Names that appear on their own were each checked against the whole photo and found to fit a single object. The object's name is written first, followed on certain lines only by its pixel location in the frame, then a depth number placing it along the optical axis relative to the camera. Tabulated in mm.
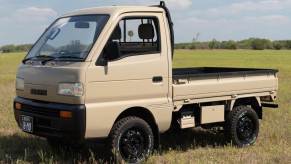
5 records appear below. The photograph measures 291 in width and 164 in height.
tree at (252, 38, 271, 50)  94250
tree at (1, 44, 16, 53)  100650
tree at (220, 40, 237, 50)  96062
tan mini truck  6840
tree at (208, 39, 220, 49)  94031
